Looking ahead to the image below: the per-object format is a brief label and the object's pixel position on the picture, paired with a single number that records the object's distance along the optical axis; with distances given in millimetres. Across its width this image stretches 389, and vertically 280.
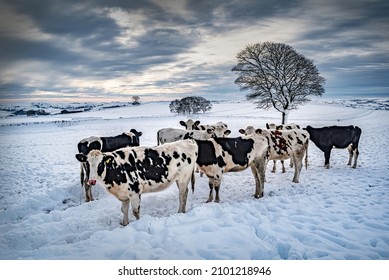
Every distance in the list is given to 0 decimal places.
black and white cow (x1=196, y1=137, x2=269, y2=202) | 5141
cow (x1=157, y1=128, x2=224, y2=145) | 7674
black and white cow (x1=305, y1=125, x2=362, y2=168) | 7903
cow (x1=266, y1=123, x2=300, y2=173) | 8880
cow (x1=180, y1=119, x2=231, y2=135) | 7566
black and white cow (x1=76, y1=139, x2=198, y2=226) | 4230
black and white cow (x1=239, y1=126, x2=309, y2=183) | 6289
